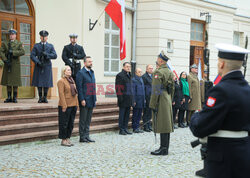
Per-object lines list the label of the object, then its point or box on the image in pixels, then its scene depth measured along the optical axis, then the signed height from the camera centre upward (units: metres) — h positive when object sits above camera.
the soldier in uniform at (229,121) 2.77 -0.43
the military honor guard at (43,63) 9.35 +0.07
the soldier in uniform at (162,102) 6.94 -0.71
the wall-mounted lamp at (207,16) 15.68 +2.36
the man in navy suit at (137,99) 9.79 -0.91
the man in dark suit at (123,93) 9.37 -0.71
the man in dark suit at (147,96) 10.17 -0.87
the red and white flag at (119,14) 9.80 +1.52
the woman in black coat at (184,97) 11.15 -0.96
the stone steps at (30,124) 7.51 -1.36
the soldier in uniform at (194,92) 11.43 -0.81
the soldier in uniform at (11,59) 8.99 +0.16
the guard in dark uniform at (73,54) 9.60 +0.34
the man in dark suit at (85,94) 7.96 -0.64
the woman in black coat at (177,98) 10.82 -0.96
